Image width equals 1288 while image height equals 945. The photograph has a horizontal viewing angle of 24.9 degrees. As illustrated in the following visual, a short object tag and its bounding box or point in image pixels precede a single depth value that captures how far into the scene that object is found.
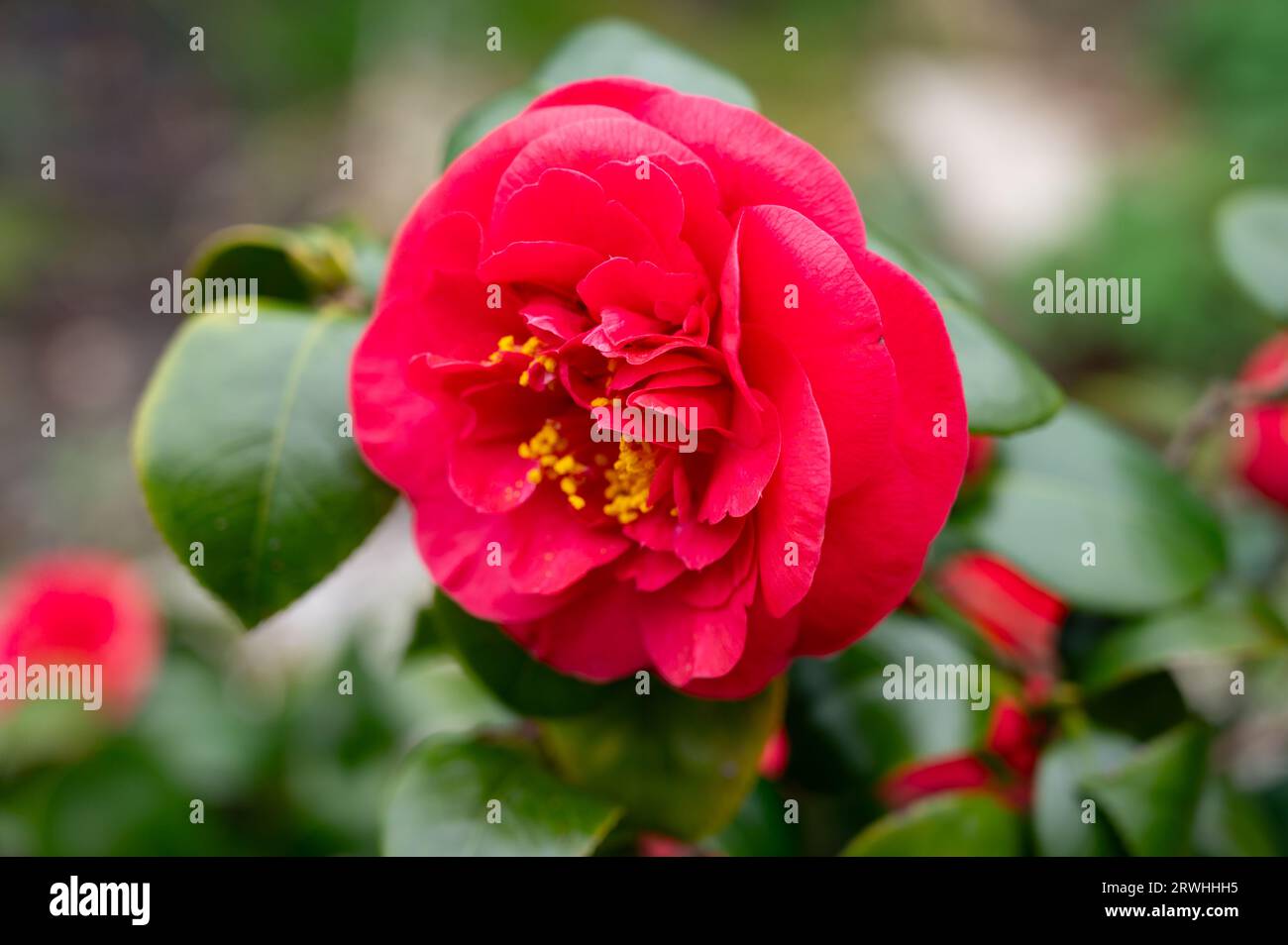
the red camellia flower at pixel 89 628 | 0.71
